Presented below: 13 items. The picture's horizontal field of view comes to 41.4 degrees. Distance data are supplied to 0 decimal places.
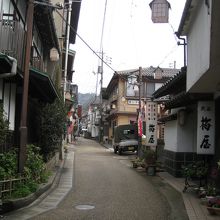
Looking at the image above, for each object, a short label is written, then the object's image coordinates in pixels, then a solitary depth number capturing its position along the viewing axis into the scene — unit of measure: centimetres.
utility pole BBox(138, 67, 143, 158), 2122
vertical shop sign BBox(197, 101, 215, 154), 973
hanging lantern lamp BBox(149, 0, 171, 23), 1094
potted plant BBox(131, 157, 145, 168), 1642
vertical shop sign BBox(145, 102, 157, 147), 1605
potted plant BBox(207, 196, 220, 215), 718
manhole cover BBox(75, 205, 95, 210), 790
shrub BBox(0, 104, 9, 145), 716
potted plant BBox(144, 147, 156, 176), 1442
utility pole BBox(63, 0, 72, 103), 2114
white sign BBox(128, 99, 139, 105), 3630
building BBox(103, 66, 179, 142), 3409
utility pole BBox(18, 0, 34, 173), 871
